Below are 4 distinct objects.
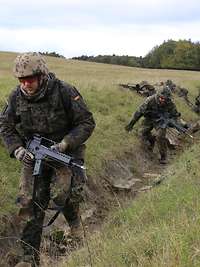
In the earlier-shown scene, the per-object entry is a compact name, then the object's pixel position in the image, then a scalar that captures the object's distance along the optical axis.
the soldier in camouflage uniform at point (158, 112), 9.84
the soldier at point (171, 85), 17.22
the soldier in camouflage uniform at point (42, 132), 4.16
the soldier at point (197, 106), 15.65
